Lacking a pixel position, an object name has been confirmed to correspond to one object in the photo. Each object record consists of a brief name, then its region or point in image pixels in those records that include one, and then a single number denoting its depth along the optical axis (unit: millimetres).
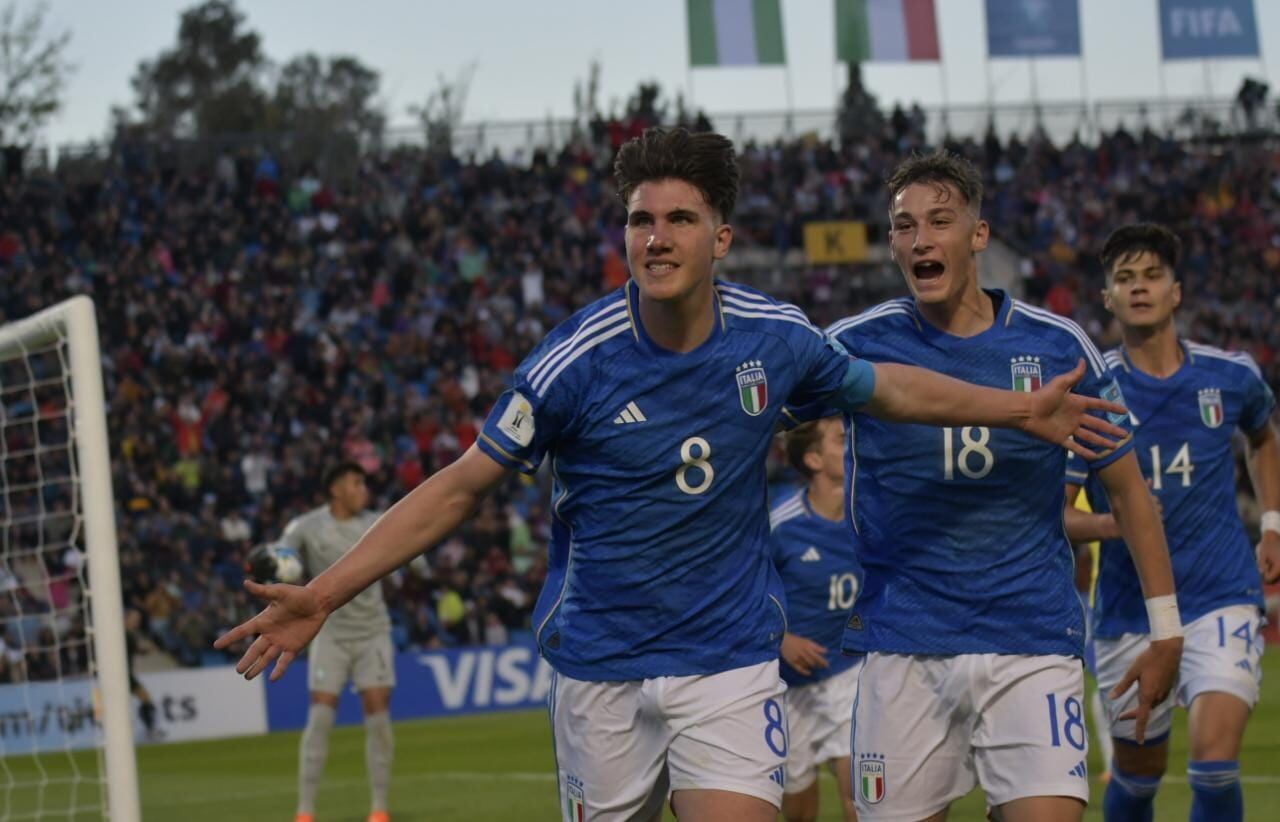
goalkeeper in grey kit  13344
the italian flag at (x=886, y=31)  39875
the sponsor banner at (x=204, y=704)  22797
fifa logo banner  41000
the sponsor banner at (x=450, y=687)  23766
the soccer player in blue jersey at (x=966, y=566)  6141
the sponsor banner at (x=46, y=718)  20484
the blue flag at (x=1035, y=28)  40344
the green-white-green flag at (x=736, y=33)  39031
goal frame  6578
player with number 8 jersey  5531
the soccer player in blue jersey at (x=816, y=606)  9734
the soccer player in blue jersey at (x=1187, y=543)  7969
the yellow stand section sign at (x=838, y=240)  36188
